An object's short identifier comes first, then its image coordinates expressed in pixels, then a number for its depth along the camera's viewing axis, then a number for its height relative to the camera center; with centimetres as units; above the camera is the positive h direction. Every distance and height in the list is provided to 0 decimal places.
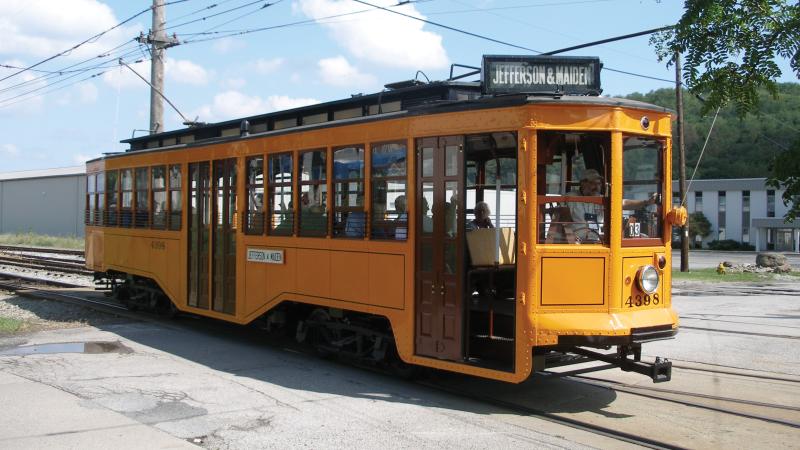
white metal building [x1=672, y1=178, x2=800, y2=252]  6806 +142
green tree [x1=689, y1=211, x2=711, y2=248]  7175 +9
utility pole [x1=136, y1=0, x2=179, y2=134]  1914 +423
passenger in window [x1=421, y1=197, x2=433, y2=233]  762 +7
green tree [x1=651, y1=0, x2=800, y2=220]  641 +160
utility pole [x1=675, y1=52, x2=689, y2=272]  2639 +221
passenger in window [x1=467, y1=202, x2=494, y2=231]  775 +8
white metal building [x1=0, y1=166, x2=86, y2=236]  5544 +177
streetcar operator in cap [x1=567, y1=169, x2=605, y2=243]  698 +6
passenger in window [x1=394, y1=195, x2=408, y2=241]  784 +7
